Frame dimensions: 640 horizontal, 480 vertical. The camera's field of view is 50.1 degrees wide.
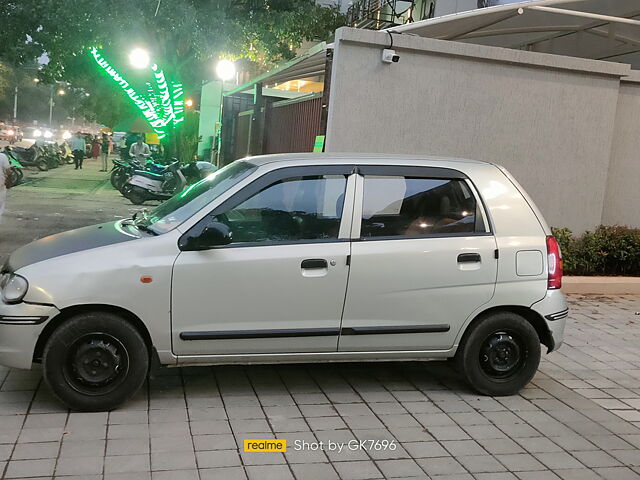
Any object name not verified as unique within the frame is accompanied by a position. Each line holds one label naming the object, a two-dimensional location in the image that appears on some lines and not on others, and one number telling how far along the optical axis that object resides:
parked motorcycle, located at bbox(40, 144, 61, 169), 26.58
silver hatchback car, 4.32
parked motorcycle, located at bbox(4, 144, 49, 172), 25.23
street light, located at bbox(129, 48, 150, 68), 18.67
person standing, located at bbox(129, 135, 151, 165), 22.52
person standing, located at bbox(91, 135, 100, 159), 39.16
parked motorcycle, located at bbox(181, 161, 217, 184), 17.02
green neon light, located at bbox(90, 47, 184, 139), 21.34
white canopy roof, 9.95
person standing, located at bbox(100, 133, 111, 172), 29.51
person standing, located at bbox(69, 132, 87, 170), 28.95
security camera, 8.30
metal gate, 10.07
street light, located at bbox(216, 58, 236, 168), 17.45
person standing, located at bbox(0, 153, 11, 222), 8.84
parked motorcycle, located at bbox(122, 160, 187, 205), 16.62
